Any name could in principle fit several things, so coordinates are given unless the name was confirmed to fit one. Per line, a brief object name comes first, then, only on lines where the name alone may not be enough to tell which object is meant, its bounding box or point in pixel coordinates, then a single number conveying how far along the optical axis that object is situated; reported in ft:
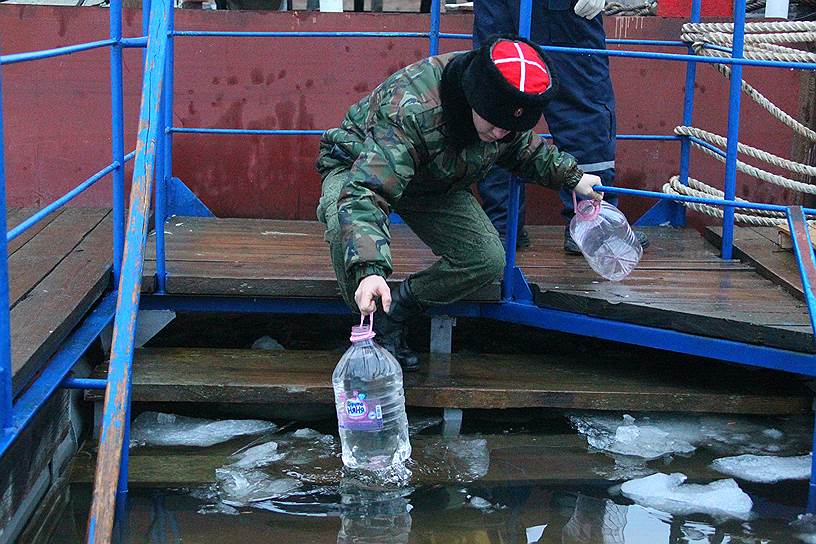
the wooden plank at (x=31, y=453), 9.00
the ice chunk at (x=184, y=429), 11.84
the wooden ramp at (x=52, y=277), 10.05
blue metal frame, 8.62
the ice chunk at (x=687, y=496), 10.42
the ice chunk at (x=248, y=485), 10.48
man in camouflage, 9.52
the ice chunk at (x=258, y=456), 11.22
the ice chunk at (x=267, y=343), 14.85
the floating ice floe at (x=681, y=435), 11.89
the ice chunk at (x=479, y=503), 10.46
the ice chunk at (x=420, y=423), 12.16
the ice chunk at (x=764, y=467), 11.21
